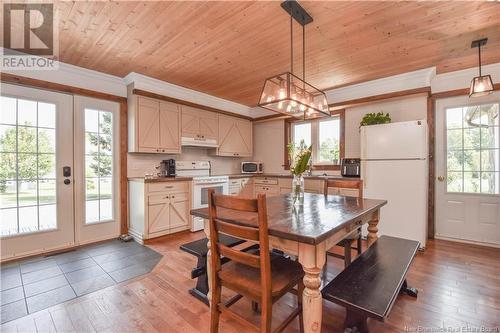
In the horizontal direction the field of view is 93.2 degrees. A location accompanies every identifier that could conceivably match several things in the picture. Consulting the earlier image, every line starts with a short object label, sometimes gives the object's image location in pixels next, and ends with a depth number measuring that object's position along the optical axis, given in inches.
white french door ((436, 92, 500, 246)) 130.2
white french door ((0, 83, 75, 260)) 110.6
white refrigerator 122.2
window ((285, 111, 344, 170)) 174.1
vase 84.5
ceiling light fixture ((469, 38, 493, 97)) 96.3
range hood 166.2
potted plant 139.4
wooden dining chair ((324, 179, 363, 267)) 90.7
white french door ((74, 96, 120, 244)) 132.3
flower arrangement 79.5
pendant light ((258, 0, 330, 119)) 77.3
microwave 211.6
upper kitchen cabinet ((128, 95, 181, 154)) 142.6
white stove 157.4
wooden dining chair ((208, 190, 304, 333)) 51.3
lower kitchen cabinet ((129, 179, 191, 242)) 136.6
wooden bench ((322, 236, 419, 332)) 49.8
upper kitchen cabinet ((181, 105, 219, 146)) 167.0
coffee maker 158.9
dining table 51.4
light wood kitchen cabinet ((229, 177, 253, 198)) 188.2
